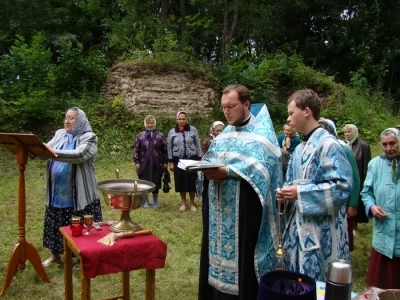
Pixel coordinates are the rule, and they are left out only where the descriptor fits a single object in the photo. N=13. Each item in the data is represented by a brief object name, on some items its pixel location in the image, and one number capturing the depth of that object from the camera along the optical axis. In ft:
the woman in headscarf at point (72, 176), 15.30
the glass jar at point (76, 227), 11.13
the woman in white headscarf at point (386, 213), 11.73
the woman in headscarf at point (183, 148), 25.14
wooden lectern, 13.29
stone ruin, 46.62
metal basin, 10.25
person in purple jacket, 25.40
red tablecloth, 10.06
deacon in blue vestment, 8.66
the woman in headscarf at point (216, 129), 23.91
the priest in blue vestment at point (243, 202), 10.12
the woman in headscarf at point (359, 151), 19.83
